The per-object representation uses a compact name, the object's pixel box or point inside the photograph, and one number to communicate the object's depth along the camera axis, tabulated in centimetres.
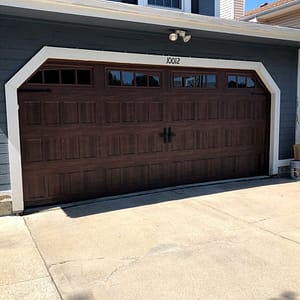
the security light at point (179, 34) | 531
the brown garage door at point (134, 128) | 506
